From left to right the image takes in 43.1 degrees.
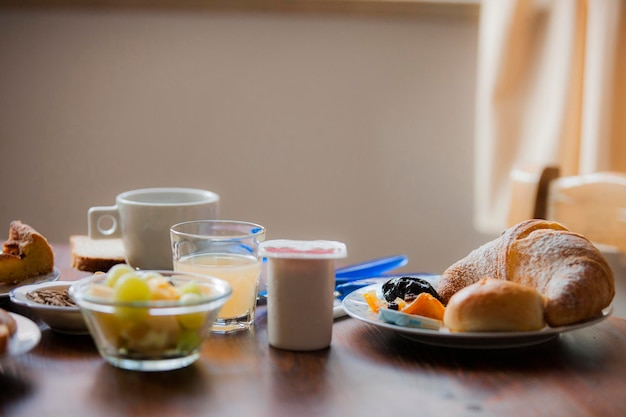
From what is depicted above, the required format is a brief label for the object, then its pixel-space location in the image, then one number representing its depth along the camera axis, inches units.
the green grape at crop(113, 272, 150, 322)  29.1
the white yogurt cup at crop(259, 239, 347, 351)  33.4
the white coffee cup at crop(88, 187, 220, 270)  46.2
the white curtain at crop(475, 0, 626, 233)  80.1
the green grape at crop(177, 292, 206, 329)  29.9
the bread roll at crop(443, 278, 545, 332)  32.5
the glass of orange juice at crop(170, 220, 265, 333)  36.4
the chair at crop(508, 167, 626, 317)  57.7
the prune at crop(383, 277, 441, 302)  37.9
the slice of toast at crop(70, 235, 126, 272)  49.6
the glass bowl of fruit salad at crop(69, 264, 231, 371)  29.2
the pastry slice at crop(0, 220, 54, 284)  42.1
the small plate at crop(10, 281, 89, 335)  34.0
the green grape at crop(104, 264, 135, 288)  31.2
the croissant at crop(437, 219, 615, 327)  33.5
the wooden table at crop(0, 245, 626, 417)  27.4
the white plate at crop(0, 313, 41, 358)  29.0
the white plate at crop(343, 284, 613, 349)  32.2
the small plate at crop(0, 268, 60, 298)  40.6
